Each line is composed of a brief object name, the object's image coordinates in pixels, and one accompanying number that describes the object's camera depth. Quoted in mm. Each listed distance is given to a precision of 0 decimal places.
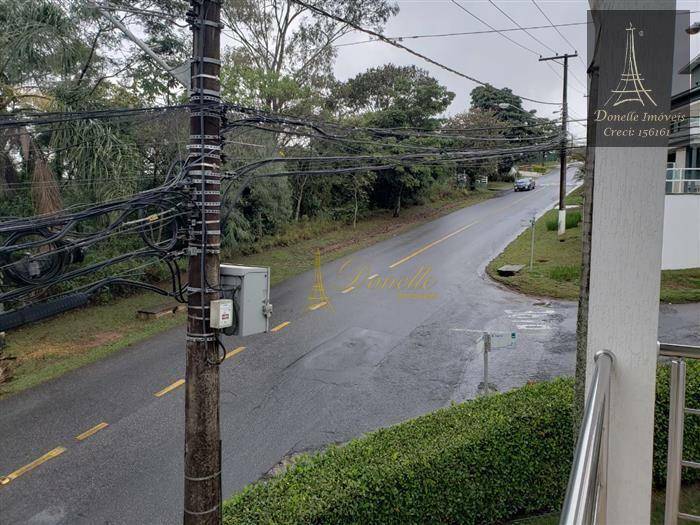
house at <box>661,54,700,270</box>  15648
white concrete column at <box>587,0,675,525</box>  2639
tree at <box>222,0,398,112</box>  25828
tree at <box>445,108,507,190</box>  36281
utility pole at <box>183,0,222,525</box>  4480
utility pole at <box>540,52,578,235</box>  22675
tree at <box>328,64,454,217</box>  28480
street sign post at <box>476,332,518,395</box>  8094
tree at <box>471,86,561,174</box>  44862
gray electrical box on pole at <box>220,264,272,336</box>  4758
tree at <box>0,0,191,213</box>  11797
